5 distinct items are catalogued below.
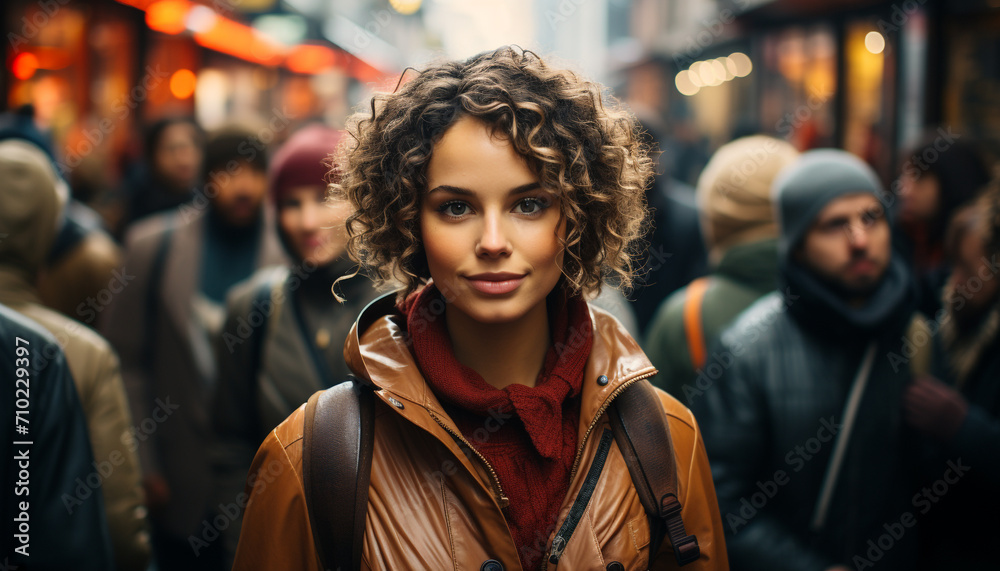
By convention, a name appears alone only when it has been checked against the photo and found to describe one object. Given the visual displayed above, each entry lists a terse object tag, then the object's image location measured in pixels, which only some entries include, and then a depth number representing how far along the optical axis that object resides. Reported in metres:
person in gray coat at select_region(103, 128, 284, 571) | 3.89
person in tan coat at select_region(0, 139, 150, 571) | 2.46
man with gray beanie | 2.52
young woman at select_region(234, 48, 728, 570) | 1.54
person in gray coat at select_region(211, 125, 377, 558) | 2.86
